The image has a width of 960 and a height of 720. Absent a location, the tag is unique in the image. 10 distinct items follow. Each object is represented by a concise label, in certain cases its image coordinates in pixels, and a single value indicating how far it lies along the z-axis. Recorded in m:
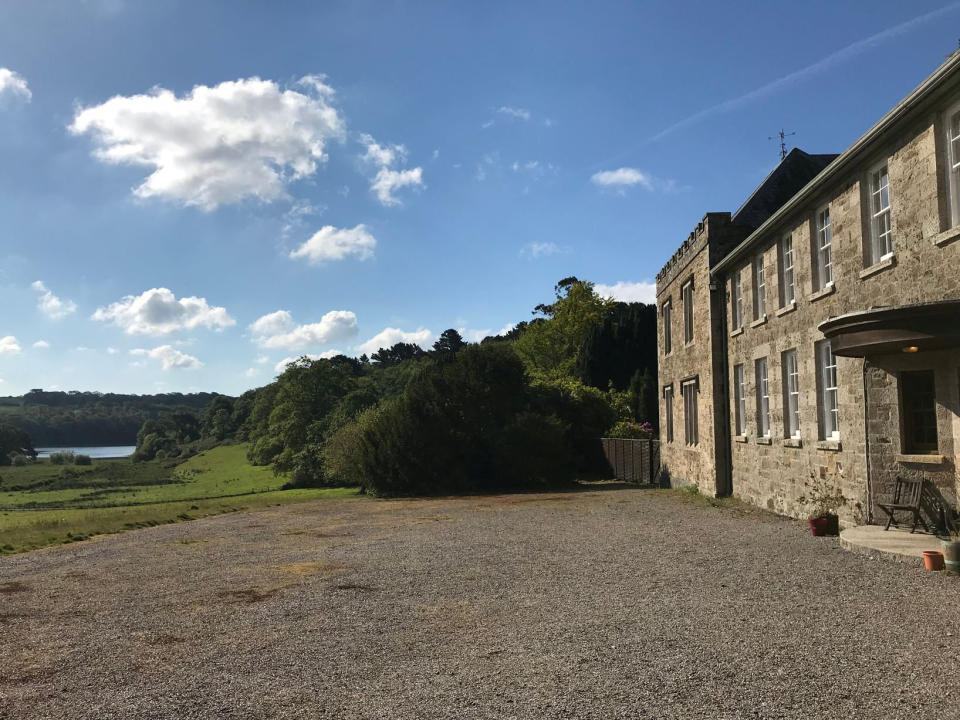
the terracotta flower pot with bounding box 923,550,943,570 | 9.09
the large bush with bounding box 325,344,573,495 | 30.20
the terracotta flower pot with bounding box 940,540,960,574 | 8.76
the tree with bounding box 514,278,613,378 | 60.81
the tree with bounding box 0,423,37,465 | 108.06
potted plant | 12.59
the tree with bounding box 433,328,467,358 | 103.81
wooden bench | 11.30
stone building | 10.59
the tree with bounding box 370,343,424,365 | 129.00
